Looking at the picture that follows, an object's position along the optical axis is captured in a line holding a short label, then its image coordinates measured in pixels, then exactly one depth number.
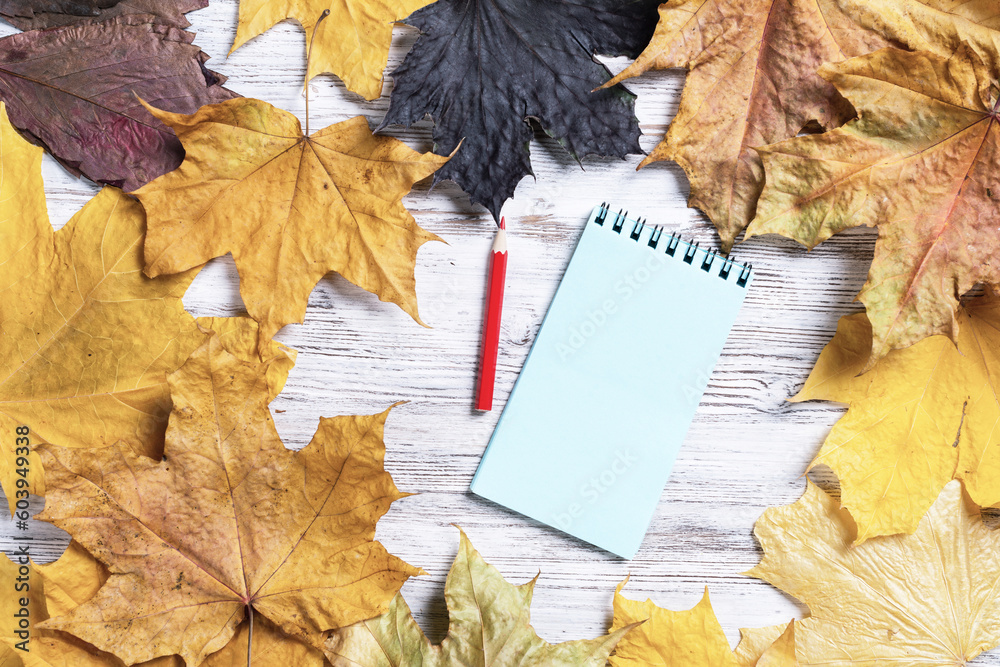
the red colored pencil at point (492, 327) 0.66
